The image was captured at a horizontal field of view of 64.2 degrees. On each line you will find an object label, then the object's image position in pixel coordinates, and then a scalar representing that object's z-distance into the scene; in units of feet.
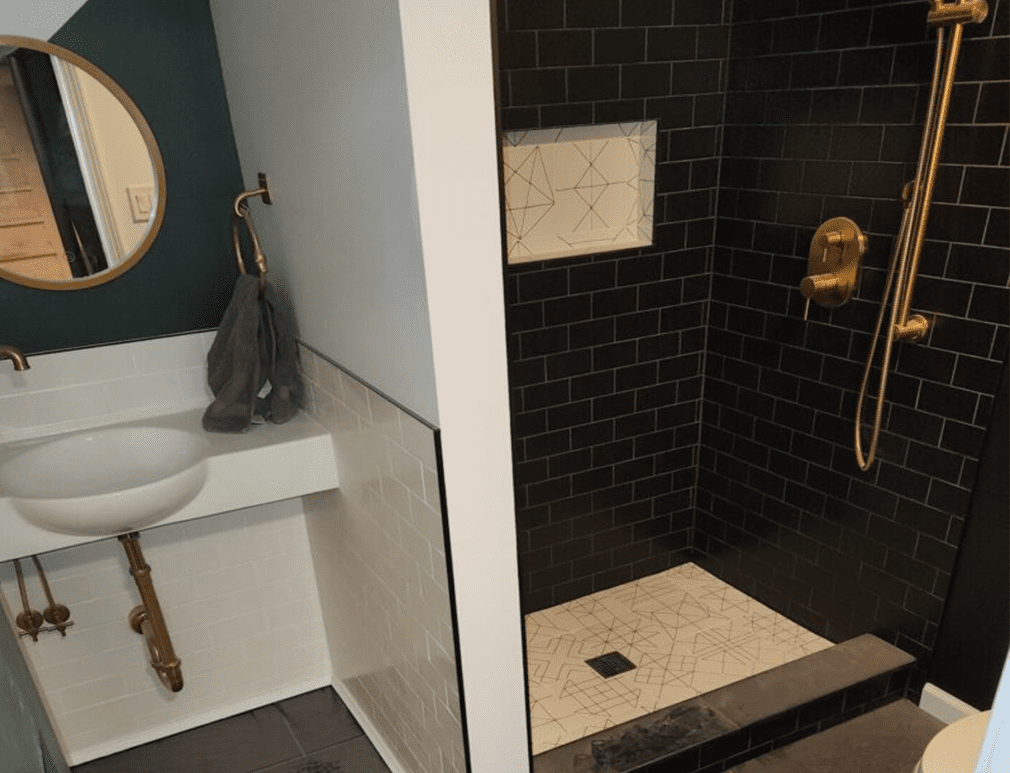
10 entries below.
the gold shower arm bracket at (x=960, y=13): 6.19
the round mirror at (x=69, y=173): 6.55
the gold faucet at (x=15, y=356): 6.29
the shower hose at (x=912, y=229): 6.44
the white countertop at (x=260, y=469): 6.57
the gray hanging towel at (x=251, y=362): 6.95
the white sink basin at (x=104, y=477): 5.91
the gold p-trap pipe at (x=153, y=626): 6.91
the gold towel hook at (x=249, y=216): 6.87
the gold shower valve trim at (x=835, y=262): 7.67
